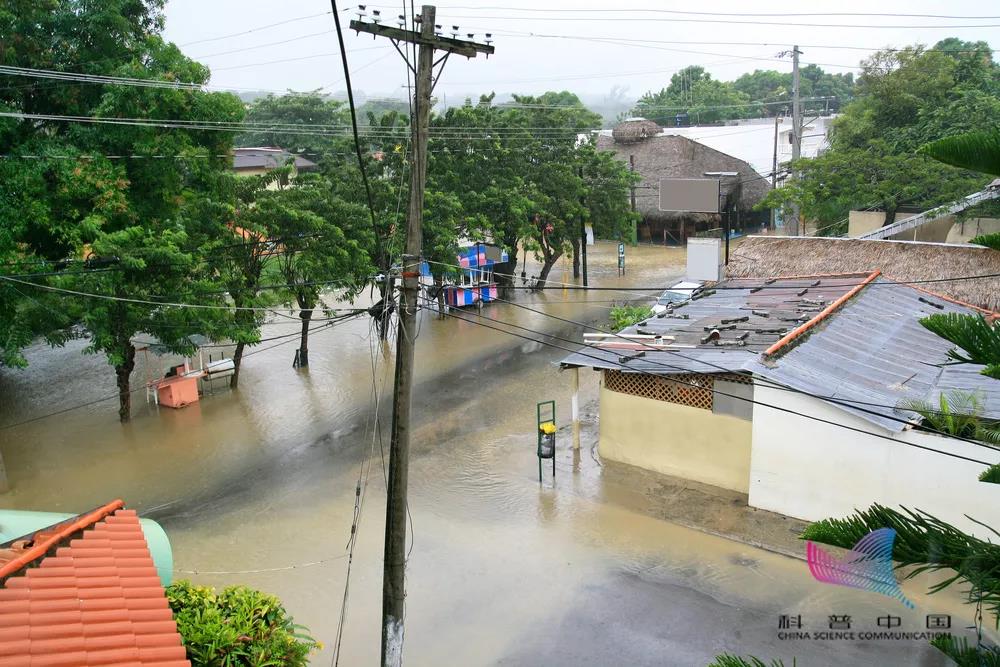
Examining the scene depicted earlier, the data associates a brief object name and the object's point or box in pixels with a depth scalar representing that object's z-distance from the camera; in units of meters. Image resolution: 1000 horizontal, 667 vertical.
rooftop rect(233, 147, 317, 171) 38.75
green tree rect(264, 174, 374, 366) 18.62
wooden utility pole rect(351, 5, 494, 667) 7.76
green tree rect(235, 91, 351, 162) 47.25
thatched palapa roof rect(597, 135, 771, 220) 37.41
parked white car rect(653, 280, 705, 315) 24.00
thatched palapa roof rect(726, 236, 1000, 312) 18.45
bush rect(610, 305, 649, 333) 23.02
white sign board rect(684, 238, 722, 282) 24.45
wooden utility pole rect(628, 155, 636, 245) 36.76
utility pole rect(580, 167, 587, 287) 28.42
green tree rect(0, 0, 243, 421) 14.50
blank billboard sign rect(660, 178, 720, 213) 27.53
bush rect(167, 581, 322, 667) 6.29
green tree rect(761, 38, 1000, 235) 27.55
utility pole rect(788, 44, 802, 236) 30.58
